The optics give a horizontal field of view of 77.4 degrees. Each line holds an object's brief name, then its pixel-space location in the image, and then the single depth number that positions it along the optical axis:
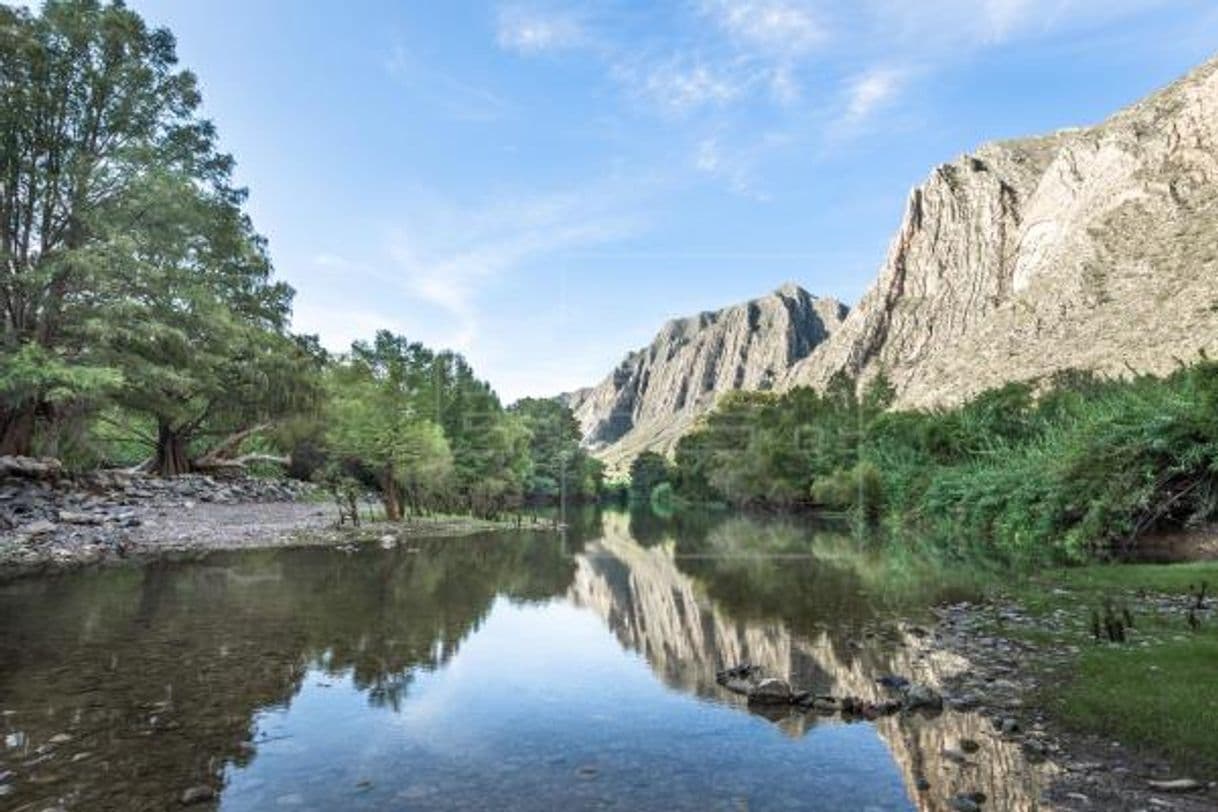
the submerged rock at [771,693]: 11.82
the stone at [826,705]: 11.36
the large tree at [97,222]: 32.09
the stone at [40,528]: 27.28
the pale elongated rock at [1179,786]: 7.66
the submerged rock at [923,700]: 11.13
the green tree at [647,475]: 174.25
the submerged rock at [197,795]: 7.70
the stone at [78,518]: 29.97
